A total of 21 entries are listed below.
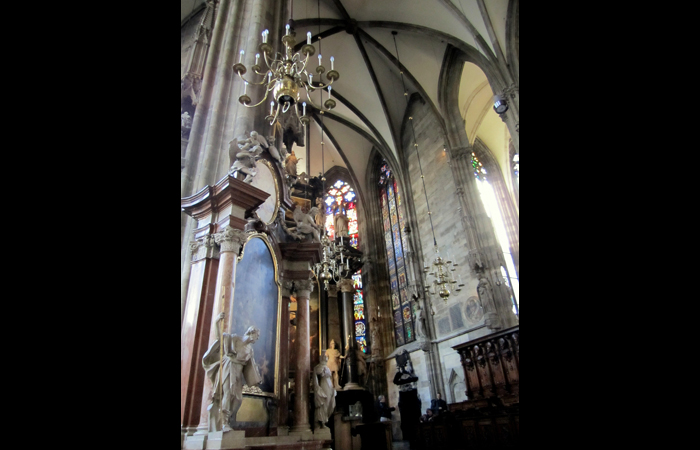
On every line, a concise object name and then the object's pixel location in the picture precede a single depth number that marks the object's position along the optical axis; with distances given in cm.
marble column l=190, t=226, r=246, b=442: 450
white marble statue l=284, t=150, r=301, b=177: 1152
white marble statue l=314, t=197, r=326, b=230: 1565
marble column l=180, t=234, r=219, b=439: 441
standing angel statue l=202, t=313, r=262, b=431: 416
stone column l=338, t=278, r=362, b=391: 1464
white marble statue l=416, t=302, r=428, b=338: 1353
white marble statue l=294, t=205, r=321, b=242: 767
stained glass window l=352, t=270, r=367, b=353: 1675
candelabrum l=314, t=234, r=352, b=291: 1130
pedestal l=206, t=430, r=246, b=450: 395
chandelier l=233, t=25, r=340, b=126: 609
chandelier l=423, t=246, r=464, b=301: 1088
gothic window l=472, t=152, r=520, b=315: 1718
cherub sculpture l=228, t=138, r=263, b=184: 578
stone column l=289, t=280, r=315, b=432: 647
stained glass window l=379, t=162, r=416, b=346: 1606
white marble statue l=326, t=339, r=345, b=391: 1420
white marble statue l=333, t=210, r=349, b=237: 1954
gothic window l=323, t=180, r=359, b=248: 2052
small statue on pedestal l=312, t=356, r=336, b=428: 675
